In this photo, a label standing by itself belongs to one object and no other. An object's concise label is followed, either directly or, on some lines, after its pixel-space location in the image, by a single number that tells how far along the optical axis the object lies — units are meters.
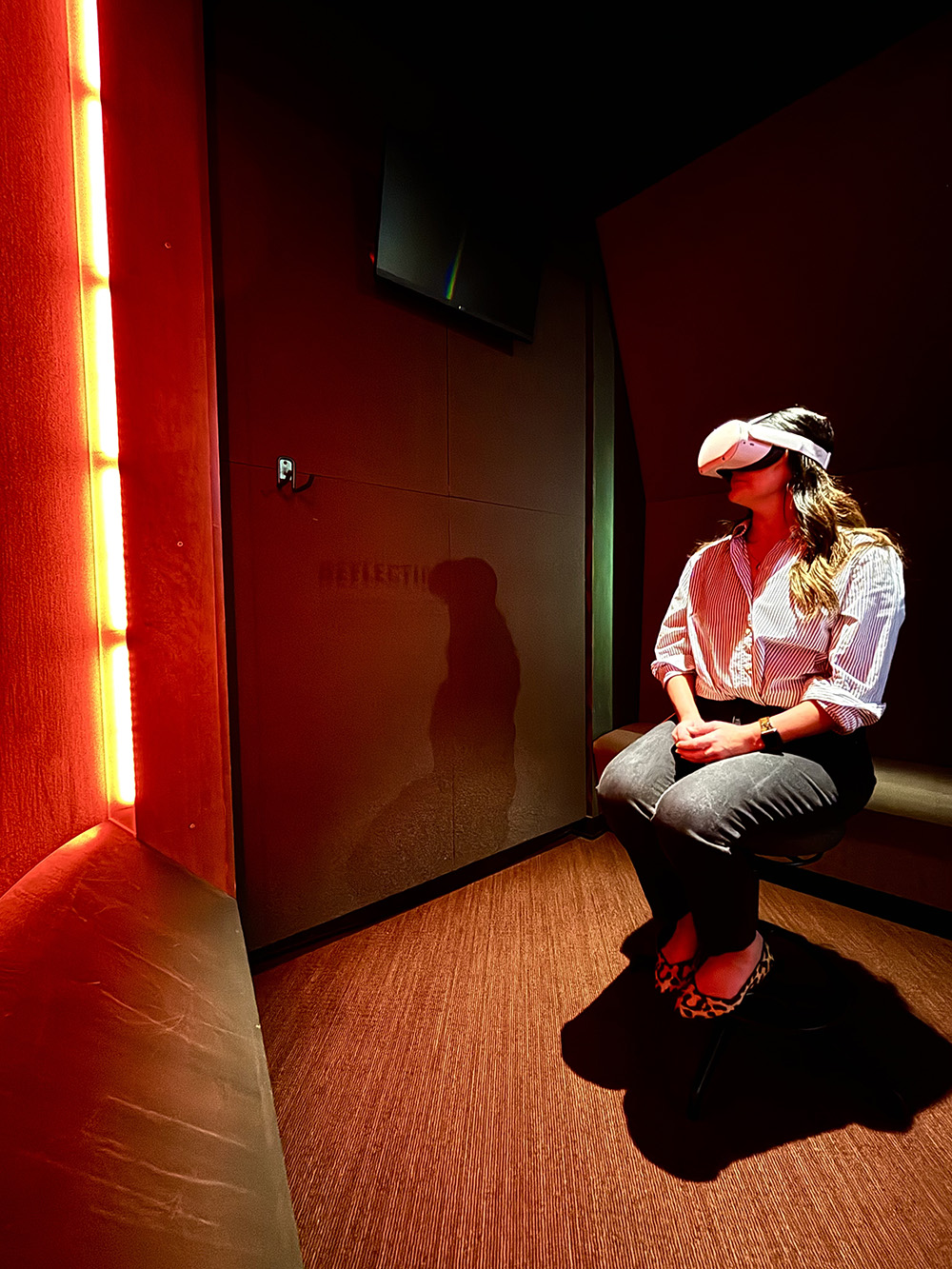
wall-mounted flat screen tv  2.06
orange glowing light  1.34
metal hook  1.89
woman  1.21
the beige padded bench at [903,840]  1.92
